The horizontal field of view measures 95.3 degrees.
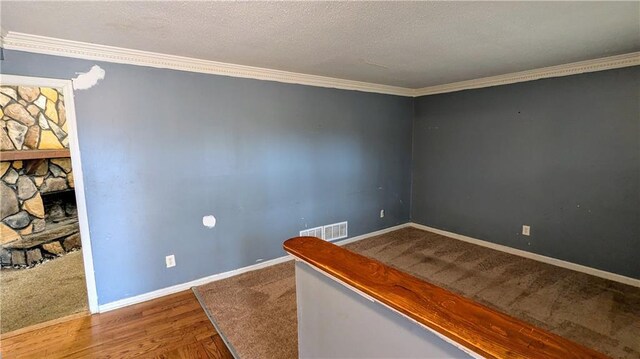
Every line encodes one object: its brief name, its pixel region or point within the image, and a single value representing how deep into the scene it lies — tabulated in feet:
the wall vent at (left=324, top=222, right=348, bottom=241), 12.47
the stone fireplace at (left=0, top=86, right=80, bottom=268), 11.85
